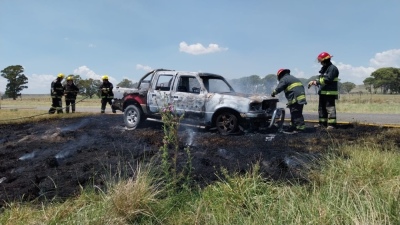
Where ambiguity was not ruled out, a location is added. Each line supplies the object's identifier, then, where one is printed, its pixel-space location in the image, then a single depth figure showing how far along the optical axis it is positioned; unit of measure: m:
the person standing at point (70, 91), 14.19
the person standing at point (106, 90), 14.13
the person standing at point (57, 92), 13.84
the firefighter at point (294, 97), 8.86
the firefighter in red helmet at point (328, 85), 8.77
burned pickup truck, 8.28
